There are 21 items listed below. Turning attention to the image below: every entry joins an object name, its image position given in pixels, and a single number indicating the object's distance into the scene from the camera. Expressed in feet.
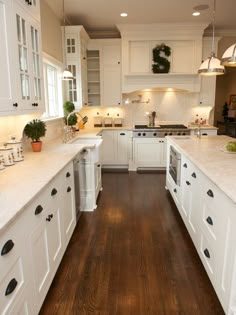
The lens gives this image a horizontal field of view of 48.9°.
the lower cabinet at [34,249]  4.14
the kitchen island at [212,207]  5.26
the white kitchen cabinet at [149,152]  18.08
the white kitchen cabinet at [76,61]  15.56
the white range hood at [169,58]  17.10
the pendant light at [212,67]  9.87
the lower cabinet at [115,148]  18.29
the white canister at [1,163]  7.20
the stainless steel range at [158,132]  17.85
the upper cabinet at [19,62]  6.39
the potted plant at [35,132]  9.56
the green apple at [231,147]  9.06
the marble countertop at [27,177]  4.58
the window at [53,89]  13.75
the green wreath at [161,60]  17.30
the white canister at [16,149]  8.00
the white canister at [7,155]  7.54
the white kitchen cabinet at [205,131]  17.87
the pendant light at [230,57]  7.93
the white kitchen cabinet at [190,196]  7.97
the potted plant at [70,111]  14.76
